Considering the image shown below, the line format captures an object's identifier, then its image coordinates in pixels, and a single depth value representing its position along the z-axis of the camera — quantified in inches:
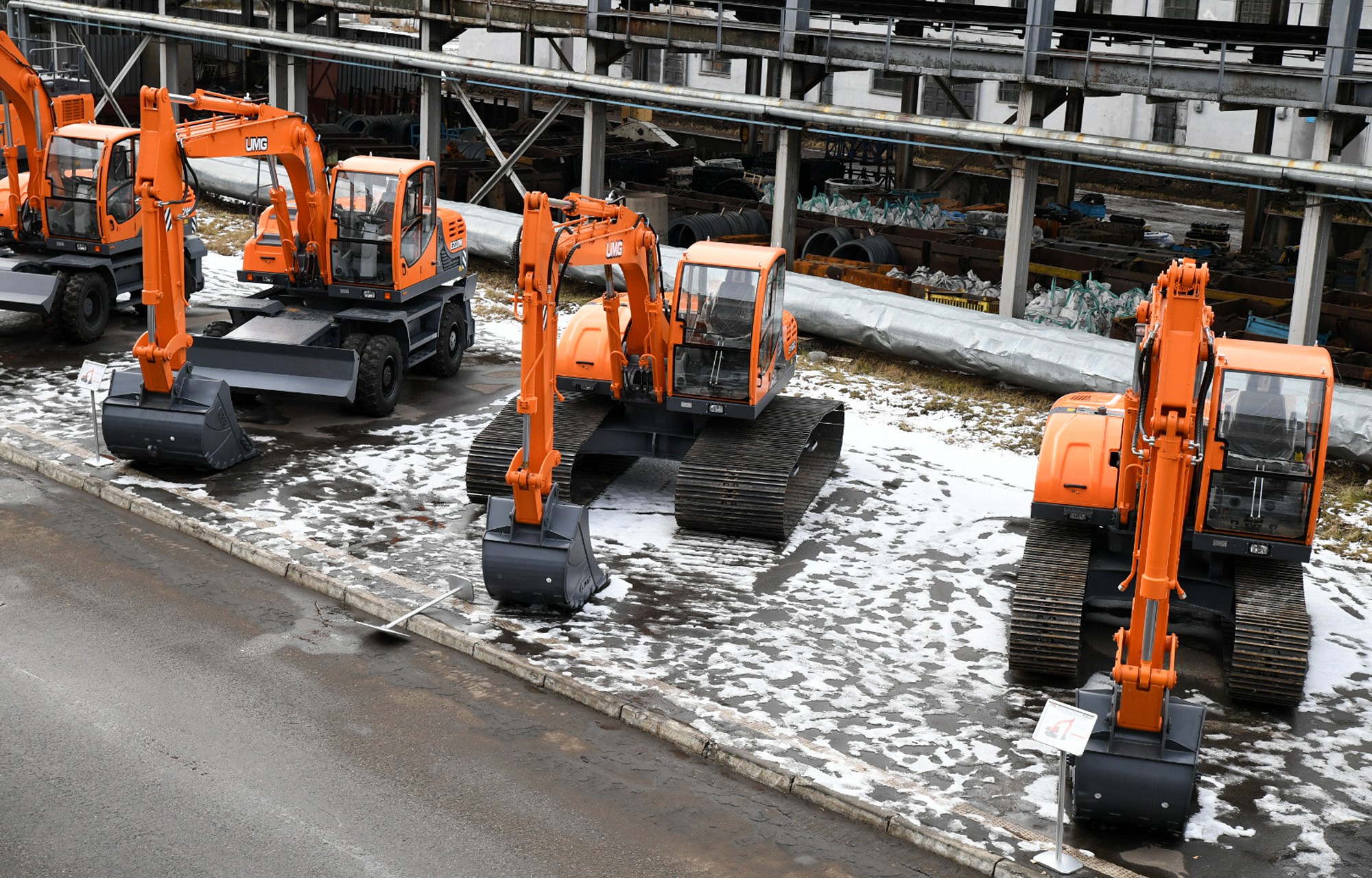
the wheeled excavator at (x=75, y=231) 732.0
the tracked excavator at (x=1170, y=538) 342.6
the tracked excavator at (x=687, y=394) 526.0
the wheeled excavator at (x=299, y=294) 561.9
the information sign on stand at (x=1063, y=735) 327.9
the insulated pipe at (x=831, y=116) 668.1
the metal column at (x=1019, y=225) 760.3
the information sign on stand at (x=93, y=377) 567.5
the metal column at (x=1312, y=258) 662.5
